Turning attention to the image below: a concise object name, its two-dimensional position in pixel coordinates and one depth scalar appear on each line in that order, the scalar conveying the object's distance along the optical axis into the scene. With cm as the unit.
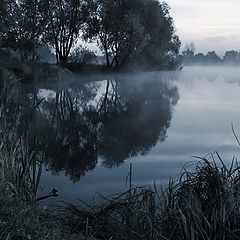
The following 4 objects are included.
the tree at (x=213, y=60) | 10362
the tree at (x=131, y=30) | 2438
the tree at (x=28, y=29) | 1930
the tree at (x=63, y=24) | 2144
